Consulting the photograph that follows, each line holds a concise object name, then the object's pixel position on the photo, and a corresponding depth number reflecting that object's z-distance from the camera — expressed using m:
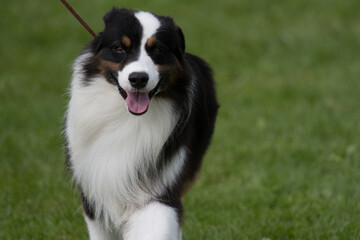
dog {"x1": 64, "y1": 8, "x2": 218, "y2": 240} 8.07
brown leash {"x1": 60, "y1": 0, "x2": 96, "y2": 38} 9.07
